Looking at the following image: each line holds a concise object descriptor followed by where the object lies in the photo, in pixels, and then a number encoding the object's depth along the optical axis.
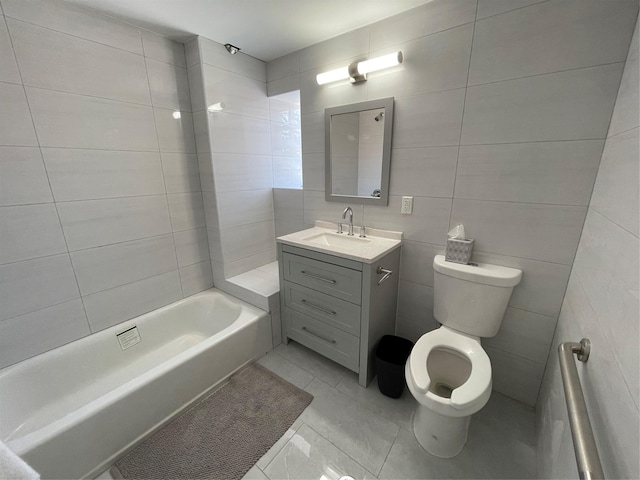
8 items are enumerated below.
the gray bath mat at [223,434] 1.23
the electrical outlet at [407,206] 1.67
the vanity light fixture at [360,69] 1.50
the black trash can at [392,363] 1.52
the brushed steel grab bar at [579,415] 0.49
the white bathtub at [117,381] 1.13
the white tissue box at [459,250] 1.44
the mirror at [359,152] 1.68
